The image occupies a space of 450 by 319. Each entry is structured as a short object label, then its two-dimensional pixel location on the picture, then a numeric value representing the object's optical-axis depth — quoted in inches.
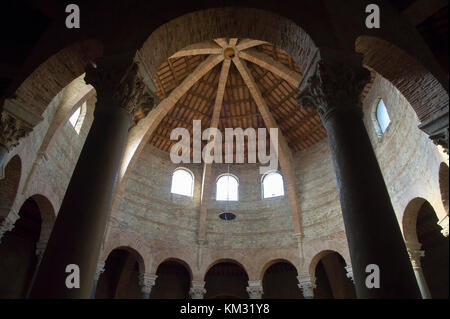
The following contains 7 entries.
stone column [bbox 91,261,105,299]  463.0
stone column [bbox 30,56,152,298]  150.9
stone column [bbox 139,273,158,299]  504.4
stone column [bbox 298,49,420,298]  149.1
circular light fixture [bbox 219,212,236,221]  606.5
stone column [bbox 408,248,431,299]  376.2
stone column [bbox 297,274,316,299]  506.3
